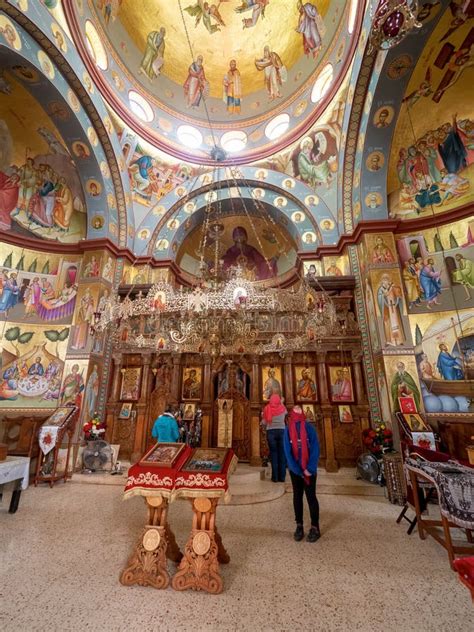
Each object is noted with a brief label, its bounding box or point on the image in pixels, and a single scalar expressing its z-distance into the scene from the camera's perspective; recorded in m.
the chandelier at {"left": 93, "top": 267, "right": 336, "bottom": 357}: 5.14
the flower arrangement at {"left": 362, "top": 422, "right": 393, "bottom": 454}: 6.18
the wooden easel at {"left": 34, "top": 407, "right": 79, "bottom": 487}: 6.06
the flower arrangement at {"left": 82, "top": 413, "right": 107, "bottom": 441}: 7.18
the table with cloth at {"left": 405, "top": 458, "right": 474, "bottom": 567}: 3.08
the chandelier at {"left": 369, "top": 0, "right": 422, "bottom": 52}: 4.28
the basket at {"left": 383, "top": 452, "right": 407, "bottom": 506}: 5.16
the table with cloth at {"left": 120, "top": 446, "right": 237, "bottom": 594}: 2.70
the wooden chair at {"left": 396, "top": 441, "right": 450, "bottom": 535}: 4.04
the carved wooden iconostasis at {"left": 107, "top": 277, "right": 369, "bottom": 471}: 7.88
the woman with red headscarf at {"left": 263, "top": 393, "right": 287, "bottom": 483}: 6.08
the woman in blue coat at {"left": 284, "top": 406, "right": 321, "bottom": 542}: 3.71
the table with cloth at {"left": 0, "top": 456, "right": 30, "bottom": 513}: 4.18
